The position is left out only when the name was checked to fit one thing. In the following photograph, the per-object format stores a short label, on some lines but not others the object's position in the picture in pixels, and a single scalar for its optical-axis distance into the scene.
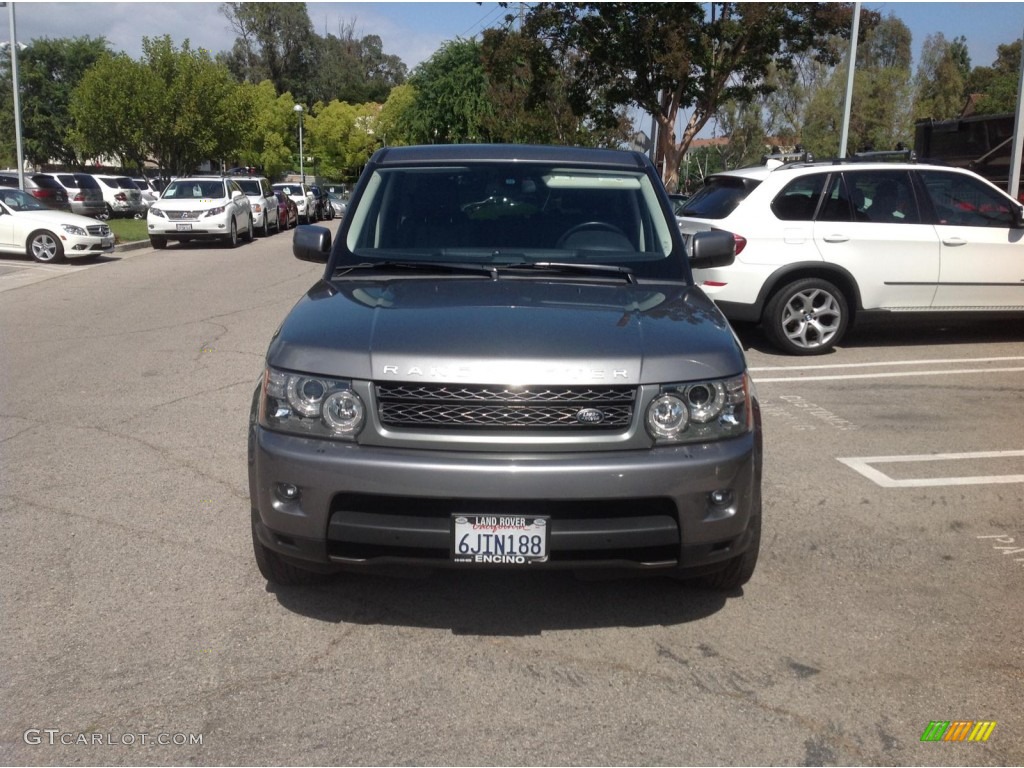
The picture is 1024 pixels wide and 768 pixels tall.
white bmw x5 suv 9.44
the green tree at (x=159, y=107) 39.78
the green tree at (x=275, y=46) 86.19
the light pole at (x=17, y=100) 26.62
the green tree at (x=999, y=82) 52.09
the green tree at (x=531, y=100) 25.59
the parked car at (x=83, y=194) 29.11
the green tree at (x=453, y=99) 48.28
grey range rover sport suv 3.45
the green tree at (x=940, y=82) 61.94
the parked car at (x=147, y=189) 39.36
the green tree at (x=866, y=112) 54.72
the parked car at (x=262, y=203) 29.06
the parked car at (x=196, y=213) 23.94
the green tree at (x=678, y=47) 21.89
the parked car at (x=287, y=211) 33.72
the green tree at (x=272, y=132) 72.18
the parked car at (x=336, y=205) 49.28
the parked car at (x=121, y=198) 36.12
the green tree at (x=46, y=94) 65.69
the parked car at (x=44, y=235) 18.95
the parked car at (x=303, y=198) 39.44
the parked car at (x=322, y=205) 43.80
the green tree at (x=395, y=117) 54.78
